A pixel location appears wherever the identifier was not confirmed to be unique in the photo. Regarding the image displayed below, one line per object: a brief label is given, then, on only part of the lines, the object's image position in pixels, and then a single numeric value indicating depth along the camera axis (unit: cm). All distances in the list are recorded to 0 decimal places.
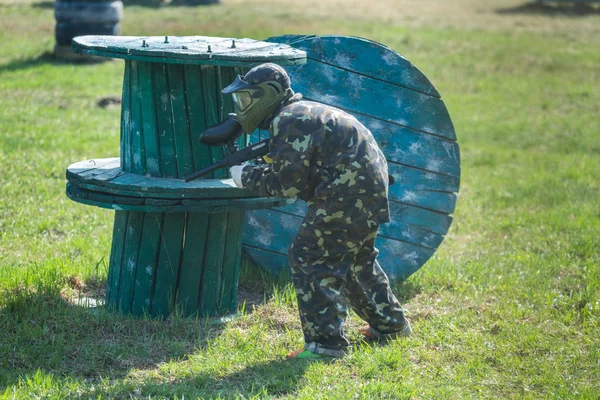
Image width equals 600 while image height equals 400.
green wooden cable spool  936
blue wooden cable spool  1226
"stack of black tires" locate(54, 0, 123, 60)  2891
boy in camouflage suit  908
